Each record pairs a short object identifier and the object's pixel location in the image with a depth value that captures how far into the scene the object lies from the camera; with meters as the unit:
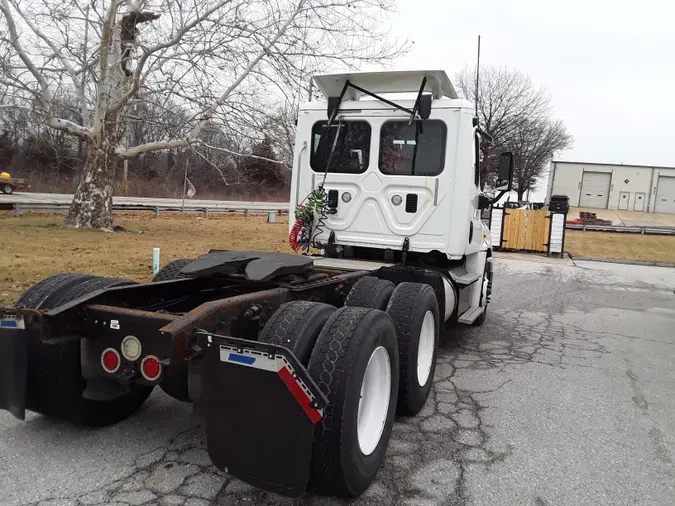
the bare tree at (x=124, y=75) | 14.44
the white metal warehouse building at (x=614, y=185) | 54.25
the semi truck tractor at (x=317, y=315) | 2.58
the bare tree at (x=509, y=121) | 39.81
